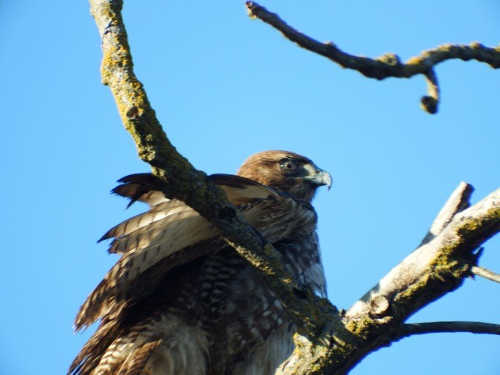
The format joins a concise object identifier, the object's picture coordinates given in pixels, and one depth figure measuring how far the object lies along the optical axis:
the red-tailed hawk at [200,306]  9.94
